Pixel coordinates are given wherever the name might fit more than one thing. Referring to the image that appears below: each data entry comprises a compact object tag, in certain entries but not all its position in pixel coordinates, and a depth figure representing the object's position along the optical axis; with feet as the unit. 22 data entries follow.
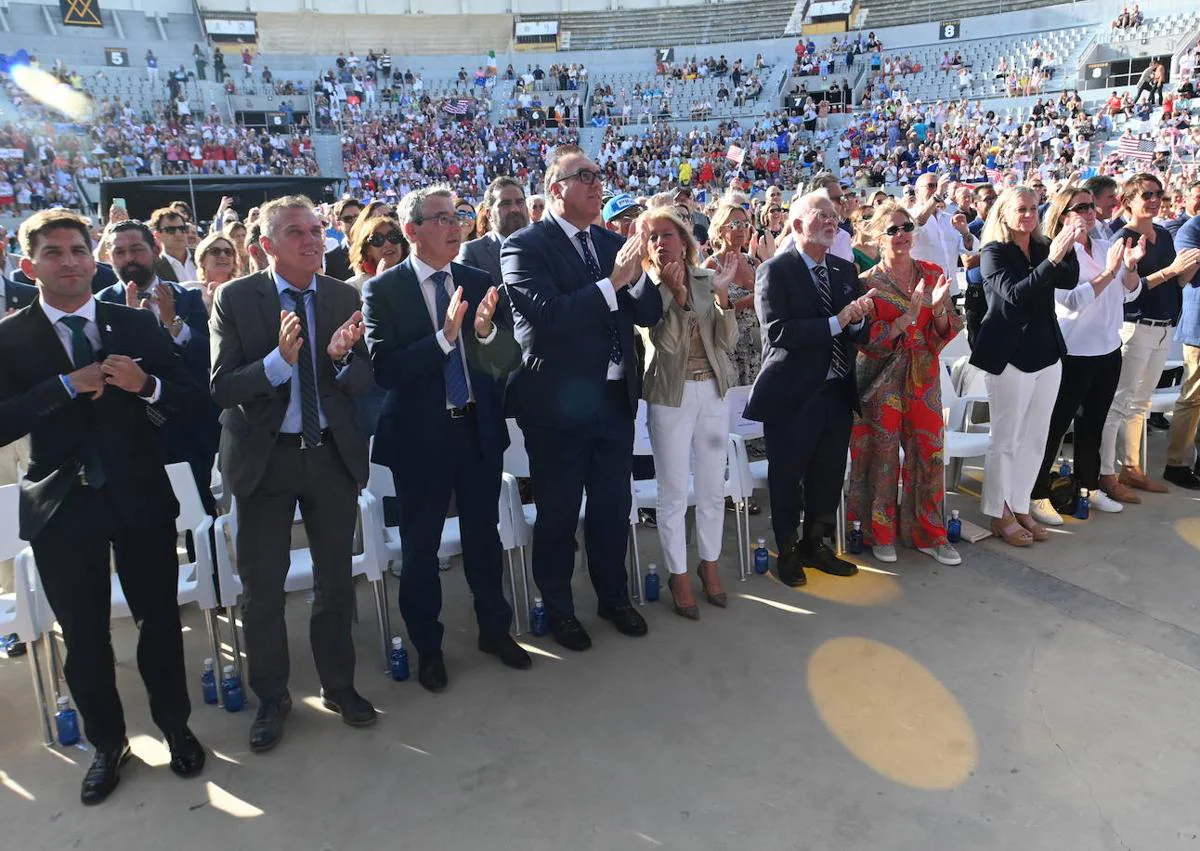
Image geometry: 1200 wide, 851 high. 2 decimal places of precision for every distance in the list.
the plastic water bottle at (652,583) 14.15
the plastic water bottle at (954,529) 16.10
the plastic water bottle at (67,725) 10.64
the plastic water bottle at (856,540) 15.75
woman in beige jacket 12.69
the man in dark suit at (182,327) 13.92
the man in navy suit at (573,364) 11.54
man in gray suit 9.96
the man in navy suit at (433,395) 11.17
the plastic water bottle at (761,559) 15.01
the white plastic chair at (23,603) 10.21
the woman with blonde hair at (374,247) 15.23
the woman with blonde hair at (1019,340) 14.67
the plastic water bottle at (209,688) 11.64
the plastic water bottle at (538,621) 13.26
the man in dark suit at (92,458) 9.14
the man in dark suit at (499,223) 17.29
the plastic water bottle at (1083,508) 17.13
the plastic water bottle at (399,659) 11.96
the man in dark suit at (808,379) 13.70
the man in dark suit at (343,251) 19.51
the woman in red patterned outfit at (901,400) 14.44
